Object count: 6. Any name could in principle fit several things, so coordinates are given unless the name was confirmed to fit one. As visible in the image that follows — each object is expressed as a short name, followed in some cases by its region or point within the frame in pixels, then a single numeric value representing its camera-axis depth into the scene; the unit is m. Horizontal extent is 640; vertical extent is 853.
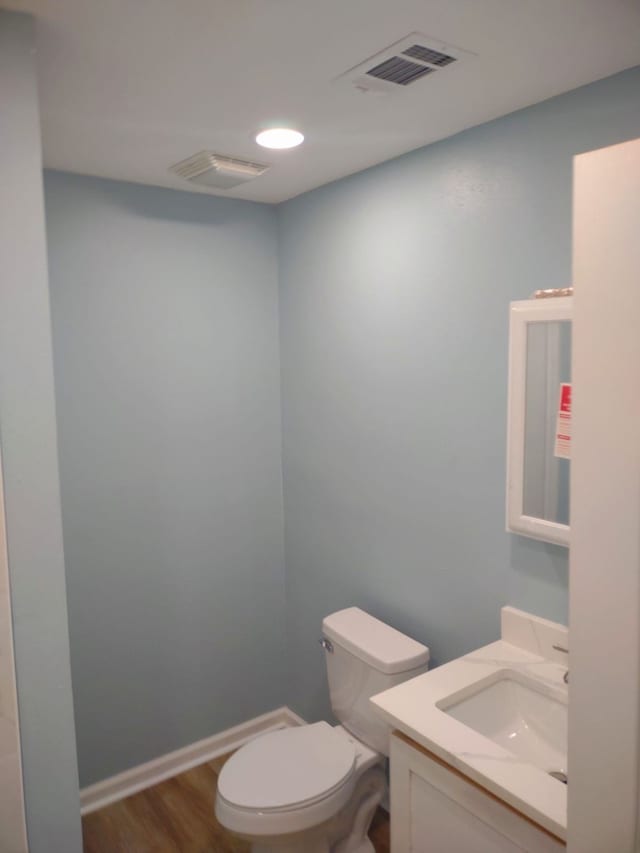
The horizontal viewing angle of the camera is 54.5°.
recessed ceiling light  1.87
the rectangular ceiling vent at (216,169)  2.11
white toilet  1.87
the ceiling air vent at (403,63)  1.38
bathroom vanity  1.32
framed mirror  1.65
